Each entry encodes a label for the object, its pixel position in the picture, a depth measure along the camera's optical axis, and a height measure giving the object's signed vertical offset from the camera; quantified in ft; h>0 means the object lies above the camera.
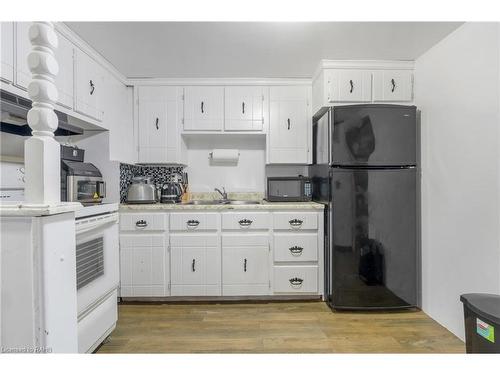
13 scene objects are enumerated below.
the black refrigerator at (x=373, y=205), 7.60 -0.55
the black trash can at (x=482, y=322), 4.12 -2.20
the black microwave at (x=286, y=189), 9.32 -0.11
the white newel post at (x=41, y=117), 2.94 +0.78
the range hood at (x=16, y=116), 4.77 +1.38
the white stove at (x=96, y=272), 4.90 -1.74
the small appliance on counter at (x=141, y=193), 8.71 -0.22
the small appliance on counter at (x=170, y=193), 9.22 -0.23
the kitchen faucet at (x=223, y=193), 10.17 -0.26
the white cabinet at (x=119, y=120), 8.26 +2.16
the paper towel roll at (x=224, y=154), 10.17 +1.22
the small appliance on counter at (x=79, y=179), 6.88 +0.20
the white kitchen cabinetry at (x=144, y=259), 8.32 -2.25
